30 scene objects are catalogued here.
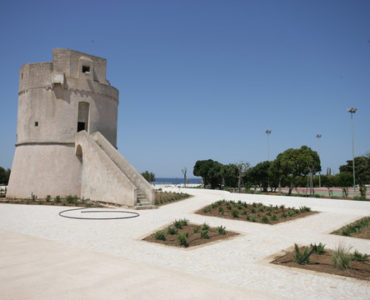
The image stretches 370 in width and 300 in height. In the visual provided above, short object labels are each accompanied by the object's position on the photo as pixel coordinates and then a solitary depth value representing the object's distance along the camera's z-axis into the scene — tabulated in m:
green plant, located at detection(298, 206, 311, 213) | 15.00
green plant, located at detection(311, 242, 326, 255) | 7.36
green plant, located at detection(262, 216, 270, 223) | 12.39
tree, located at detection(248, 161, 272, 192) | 40.78
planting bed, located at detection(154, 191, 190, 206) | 18.61
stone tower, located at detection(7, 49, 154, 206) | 19.98
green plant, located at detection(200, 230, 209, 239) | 8.98
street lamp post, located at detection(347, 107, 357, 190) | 32.69
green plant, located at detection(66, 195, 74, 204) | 17.73
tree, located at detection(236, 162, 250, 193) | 31.21
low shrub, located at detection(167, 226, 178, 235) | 9.50
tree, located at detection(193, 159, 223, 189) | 48.91
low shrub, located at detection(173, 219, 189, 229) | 10.52
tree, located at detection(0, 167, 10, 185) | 41.31
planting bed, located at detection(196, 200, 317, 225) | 13.18
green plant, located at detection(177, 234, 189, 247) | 8.17
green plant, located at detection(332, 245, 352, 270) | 6.06
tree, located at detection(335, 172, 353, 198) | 49.69
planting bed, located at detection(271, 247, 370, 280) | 5.82
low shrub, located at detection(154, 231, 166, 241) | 8.75
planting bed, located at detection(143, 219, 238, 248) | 8.43
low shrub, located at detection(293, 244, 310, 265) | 6.42
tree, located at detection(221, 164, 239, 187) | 44.82
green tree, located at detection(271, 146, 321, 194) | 28.38
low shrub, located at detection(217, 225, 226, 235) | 9.59
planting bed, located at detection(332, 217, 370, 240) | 10.27
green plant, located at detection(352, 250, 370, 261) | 6.60
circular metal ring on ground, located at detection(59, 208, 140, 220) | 12.24
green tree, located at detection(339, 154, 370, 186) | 27.31
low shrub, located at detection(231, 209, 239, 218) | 13.52
